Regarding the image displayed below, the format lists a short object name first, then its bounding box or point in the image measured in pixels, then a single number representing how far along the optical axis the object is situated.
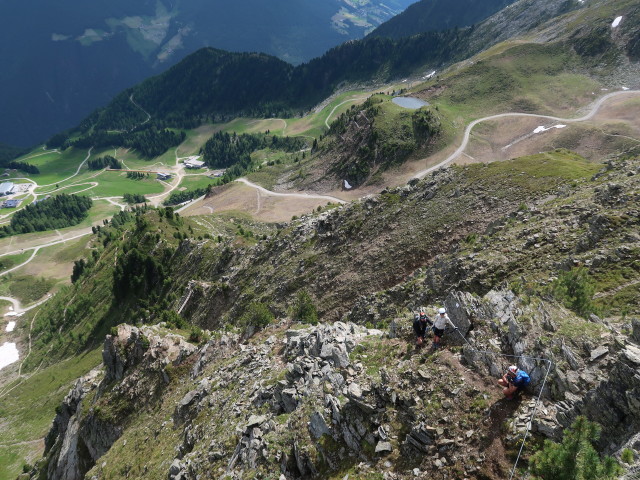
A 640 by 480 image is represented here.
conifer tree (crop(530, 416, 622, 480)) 10.48
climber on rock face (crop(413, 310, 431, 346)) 22.67
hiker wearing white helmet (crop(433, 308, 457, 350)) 21.89
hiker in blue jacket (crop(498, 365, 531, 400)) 16.64
